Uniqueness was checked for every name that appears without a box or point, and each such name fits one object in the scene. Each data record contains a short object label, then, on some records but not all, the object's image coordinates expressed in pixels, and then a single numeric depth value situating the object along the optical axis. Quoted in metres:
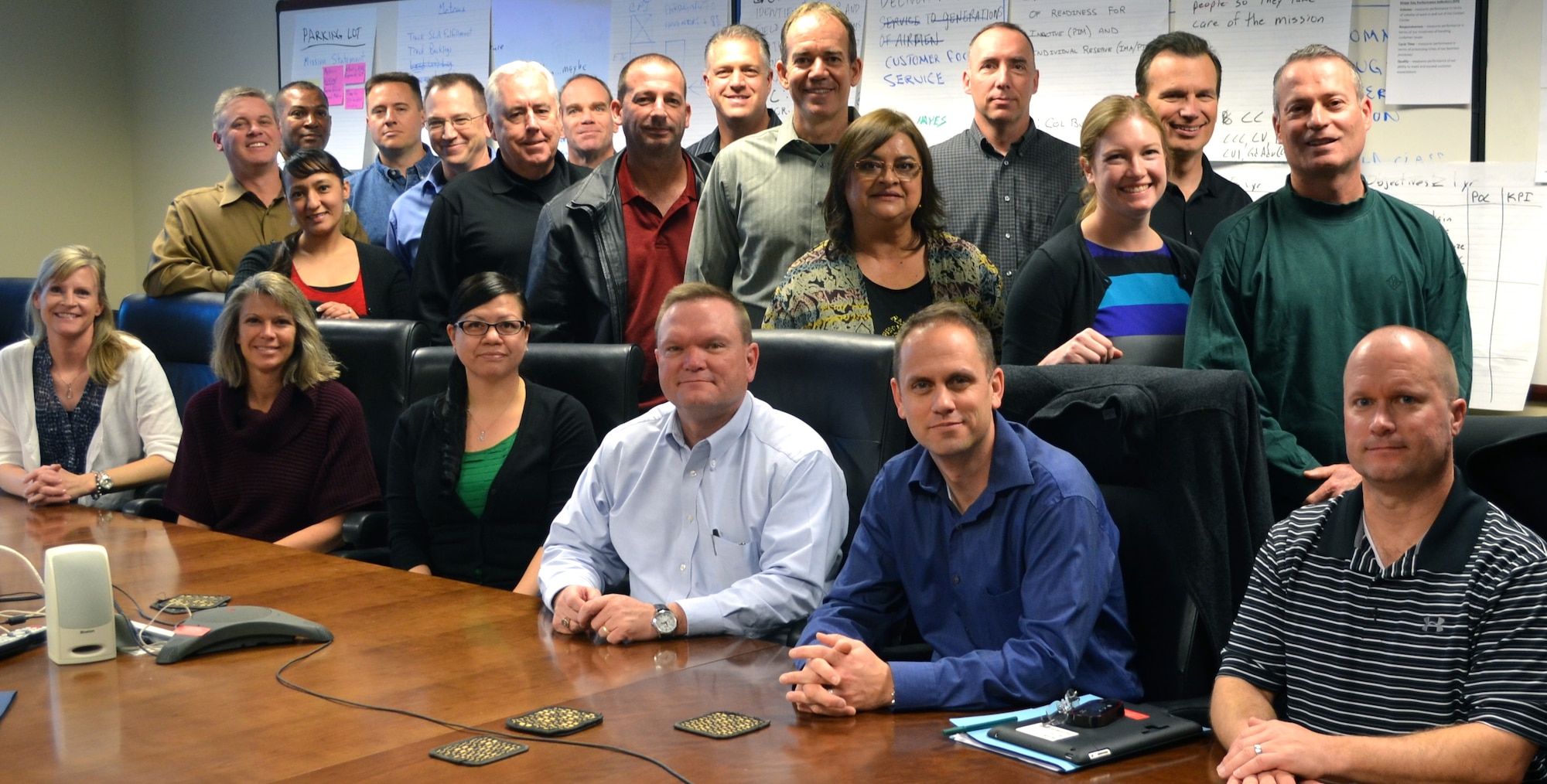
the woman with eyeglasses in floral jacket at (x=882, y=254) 2.89
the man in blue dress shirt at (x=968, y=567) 1.80
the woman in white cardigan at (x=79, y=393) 3.87
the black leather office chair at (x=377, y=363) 3.57
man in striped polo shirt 1.51
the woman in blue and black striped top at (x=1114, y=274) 2.62
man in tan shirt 4.61
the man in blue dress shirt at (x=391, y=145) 4.87
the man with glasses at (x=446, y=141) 4.41
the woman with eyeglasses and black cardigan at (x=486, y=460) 3.05
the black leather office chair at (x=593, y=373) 3.09
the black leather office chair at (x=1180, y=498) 1.91
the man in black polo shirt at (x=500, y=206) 3.85
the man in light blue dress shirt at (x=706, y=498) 2.39
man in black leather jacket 3.51
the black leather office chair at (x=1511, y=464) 1.78
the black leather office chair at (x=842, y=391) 2.54
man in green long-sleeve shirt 2.46
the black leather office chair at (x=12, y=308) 5.71
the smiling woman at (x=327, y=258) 3.99
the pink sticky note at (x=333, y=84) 6.43
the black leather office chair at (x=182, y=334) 4.20
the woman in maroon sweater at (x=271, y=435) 3.39
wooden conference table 1.60
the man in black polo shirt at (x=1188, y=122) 3.22
